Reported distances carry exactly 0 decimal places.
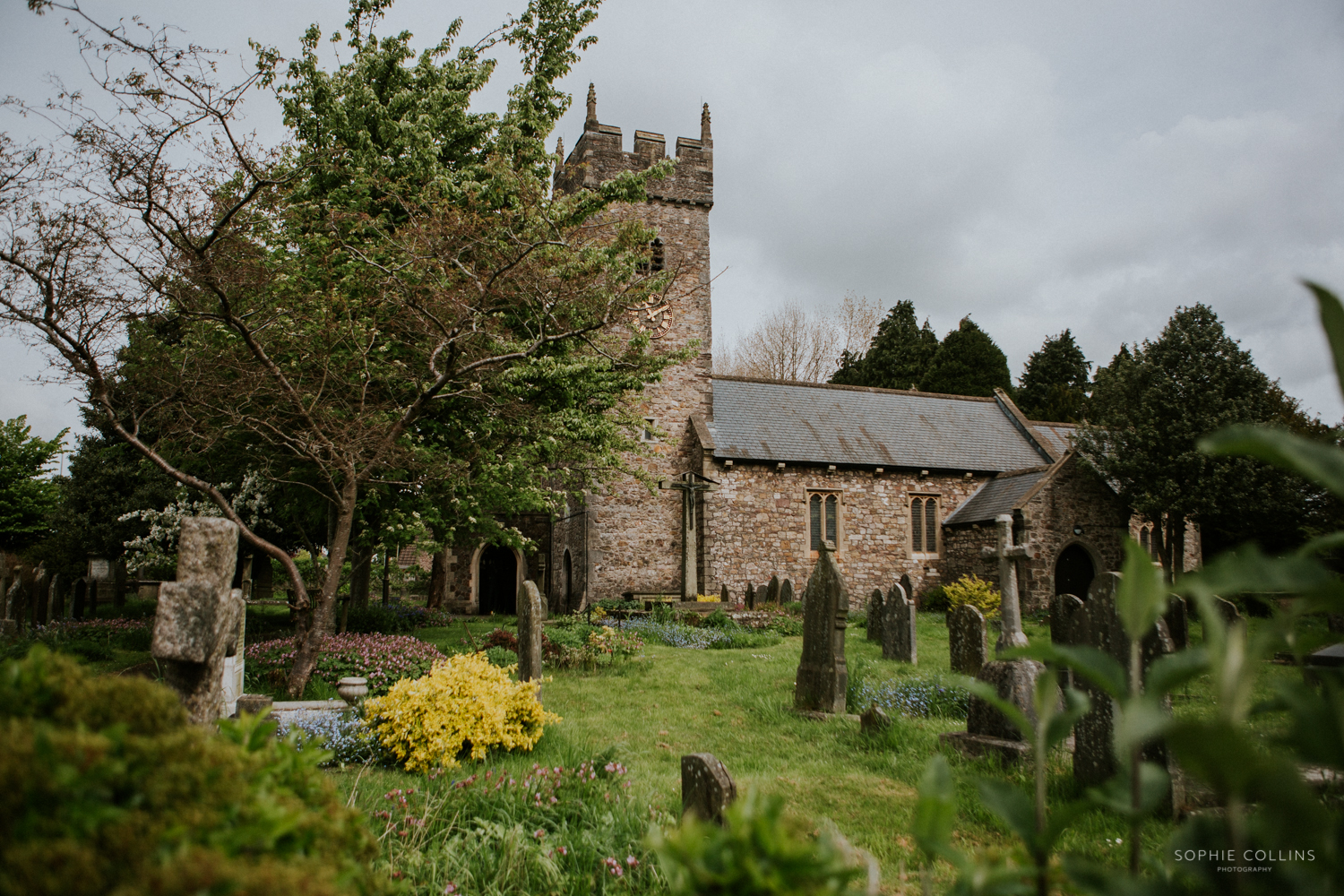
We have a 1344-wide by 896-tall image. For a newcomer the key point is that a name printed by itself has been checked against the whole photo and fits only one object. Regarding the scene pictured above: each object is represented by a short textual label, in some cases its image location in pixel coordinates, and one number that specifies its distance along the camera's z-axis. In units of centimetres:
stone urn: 617
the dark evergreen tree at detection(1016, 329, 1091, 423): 3688
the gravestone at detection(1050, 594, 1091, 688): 568
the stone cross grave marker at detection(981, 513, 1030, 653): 955
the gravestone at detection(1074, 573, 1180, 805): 445
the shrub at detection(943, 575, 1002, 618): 1590
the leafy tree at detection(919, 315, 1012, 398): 3334
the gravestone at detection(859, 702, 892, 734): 597
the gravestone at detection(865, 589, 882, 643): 1234
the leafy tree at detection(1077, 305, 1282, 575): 1698
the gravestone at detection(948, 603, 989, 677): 830
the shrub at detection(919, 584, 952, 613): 1903
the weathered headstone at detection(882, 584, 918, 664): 1011
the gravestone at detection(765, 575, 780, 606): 1728
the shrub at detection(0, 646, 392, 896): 104
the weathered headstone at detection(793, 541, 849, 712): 708
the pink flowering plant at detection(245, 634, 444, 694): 755
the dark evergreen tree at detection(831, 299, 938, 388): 3450
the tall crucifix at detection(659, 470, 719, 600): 1877
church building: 1881
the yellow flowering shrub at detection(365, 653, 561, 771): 505
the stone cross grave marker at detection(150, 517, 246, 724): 323
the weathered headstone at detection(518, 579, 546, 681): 810
